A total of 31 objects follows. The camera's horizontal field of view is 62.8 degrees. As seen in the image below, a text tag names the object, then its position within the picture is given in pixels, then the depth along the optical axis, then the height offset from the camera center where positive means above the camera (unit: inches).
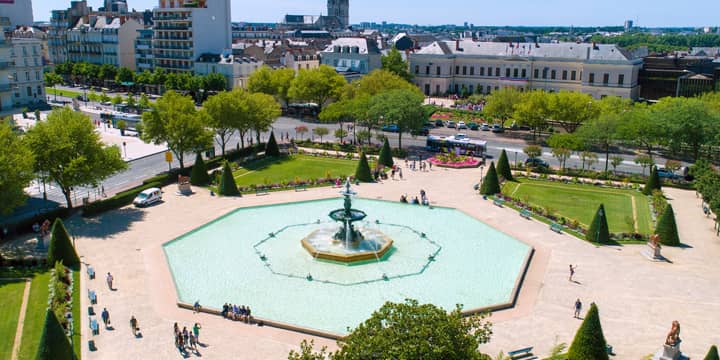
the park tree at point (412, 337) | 776.3 -375.0
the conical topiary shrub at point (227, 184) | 2305.6 -507.1
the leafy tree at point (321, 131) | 3161.9 -413.1
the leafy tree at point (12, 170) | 1688.0 -345.3
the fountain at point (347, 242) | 1716.3 -568.2
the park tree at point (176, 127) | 2450.8 -313.4
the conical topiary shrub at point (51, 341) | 1061.8 -516.8
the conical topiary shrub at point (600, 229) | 1838.1 -529.7
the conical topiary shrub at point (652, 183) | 2365.9 -496.1
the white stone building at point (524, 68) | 4320.9 -96.9
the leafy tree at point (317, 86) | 3981.3 -221.4
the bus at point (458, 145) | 3009.4 -460.4
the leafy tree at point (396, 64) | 4956.7 -88.1
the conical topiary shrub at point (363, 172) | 2546.8 -503.4
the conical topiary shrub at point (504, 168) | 2571.4 -481.4
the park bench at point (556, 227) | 1950.1 -557.3
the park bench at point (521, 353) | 1194.6 -592.9
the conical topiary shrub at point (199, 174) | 2428.6 -496.4
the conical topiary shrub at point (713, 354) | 1019.9 -501.6
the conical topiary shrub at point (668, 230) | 1831.9 -526.9
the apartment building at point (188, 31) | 4852.4 +164.6
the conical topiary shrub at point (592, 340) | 1129.4 -534.1
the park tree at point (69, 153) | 1910.7 -335.1
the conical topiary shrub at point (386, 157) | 2765.3 -475.4
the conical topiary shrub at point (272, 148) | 2936.8 -467.6
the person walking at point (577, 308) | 1369.3 -573.3
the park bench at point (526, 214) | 2082.9 -549.2
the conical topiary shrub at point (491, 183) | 2324.1 -497.7
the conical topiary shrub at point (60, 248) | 1601.9 -529.4
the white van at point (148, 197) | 2153.1 -530.6
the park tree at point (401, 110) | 2942.9 -278.7
